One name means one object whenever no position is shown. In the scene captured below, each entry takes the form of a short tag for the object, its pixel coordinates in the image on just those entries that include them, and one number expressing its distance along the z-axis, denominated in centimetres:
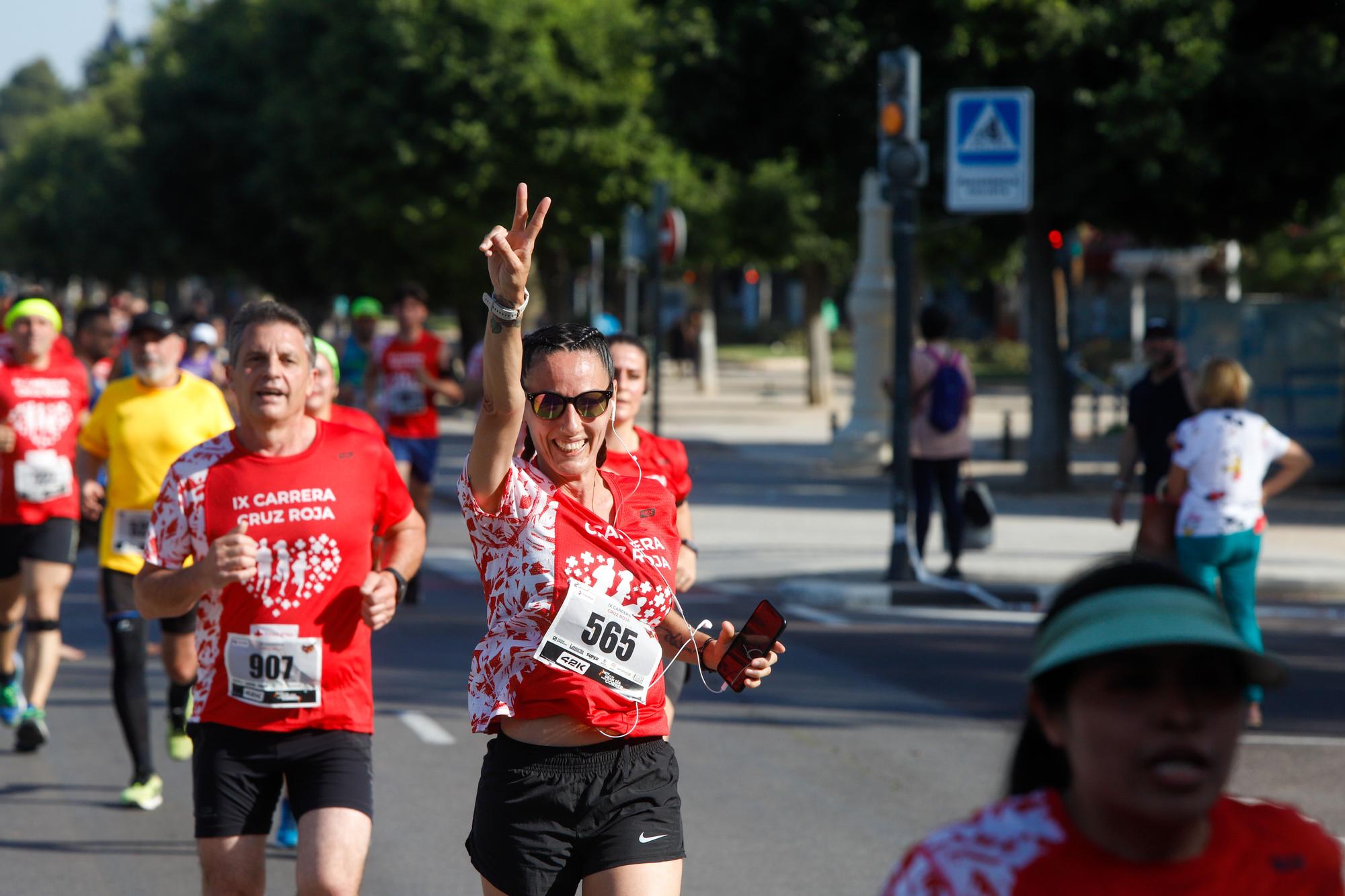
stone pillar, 4257
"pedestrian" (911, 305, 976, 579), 2334
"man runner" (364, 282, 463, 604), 2349
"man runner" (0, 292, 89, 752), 1485
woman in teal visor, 374
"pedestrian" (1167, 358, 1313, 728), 1587
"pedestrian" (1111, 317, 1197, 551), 1892
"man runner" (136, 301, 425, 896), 780
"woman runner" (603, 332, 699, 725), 995
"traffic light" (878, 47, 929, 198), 2296
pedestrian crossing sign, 2384
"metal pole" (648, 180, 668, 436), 3329
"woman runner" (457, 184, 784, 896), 668
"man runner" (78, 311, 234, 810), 1294
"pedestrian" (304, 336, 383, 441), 1311
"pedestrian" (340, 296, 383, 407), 2679
